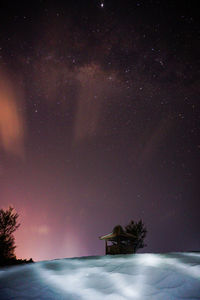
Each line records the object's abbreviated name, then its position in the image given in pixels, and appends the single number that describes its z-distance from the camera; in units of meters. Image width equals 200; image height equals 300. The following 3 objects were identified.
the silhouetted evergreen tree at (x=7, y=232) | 16.03
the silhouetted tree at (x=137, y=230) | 23.35
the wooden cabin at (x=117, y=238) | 12.20
